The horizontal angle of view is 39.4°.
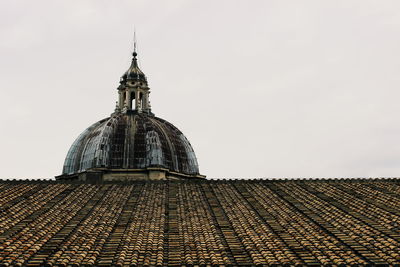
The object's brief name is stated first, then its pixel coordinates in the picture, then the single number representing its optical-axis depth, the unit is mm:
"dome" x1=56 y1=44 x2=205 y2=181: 35844
